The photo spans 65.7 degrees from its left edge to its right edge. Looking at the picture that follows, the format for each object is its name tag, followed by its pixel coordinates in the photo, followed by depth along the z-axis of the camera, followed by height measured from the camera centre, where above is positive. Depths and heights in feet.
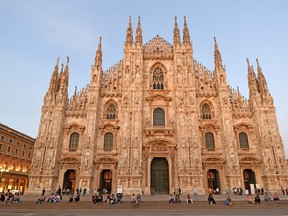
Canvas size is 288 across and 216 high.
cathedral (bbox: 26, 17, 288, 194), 90.22 +20.90
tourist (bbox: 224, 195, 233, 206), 59.29 -4.69
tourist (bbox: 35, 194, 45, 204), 64.54 -4.87
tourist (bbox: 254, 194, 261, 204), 62.13 -4.27
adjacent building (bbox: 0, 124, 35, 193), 128.98 +14.73
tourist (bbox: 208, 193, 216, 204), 62.31 -4.36
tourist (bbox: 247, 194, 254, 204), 62.53 -4.32
